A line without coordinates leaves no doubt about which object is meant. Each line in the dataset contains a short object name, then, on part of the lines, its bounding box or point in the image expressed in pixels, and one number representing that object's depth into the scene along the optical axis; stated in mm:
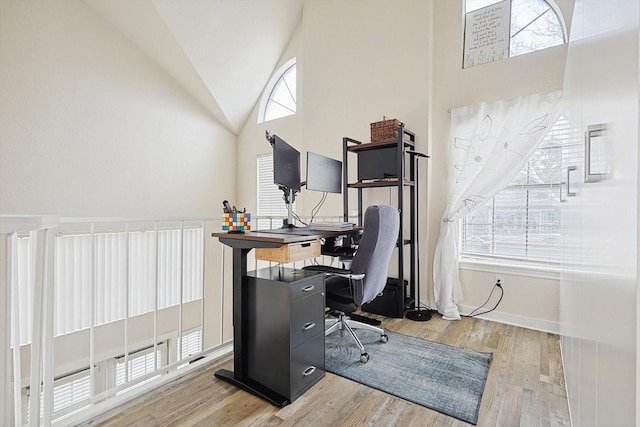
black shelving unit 2934
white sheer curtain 2643
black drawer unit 1649
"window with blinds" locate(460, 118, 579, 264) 2666
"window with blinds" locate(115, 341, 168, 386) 3867
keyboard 2305
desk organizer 1876
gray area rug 1689
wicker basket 3051
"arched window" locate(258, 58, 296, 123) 4824
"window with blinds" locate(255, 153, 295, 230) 4961
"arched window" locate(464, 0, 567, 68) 2754
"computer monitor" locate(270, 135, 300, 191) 2094
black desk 1762
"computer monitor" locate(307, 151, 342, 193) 2459
